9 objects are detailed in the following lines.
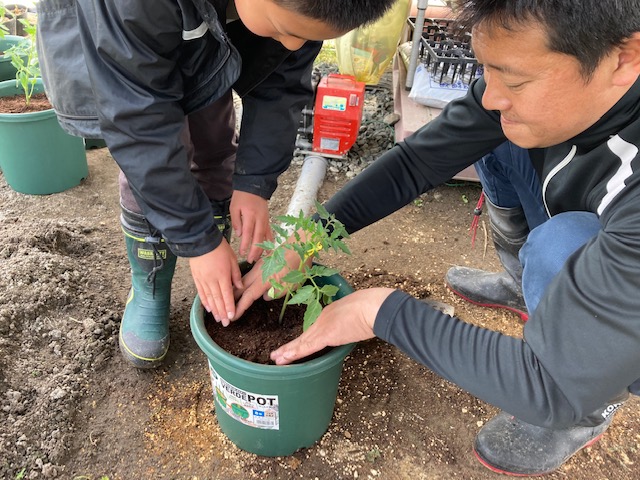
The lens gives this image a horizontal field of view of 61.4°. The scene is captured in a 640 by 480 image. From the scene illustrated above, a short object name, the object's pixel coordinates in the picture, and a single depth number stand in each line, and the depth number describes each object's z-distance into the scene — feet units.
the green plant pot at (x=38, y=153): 7.03
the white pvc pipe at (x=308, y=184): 7.54
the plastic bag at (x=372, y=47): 10.53
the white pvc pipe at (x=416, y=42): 8.35
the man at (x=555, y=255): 2.91
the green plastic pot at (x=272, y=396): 3.74
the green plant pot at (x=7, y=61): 8.74
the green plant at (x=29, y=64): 7.36
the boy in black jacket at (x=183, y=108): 3.34
